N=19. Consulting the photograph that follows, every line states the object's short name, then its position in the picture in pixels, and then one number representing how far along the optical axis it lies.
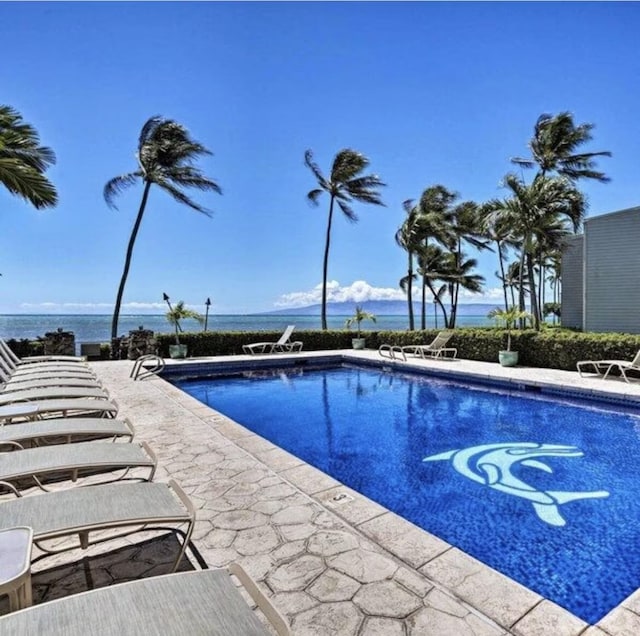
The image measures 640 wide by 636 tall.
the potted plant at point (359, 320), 16.25
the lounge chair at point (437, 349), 13.27
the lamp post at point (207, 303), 16.95
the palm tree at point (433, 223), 19.80
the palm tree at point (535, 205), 14.17
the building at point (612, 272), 13.91
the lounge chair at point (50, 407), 4.21
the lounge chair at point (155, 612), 1.45
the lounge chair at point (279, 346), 14.83
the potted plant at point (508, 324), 11.32
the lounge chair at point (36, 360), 8.59
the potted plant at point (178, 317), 13.74
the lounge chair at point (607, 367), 8.66
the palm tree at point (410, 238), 19.84
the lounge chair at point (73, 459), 2.84
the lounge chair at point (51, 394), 4.84
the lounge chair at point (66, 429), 3.63
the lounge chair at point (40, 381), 5.59
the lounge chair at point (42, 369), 6.72
